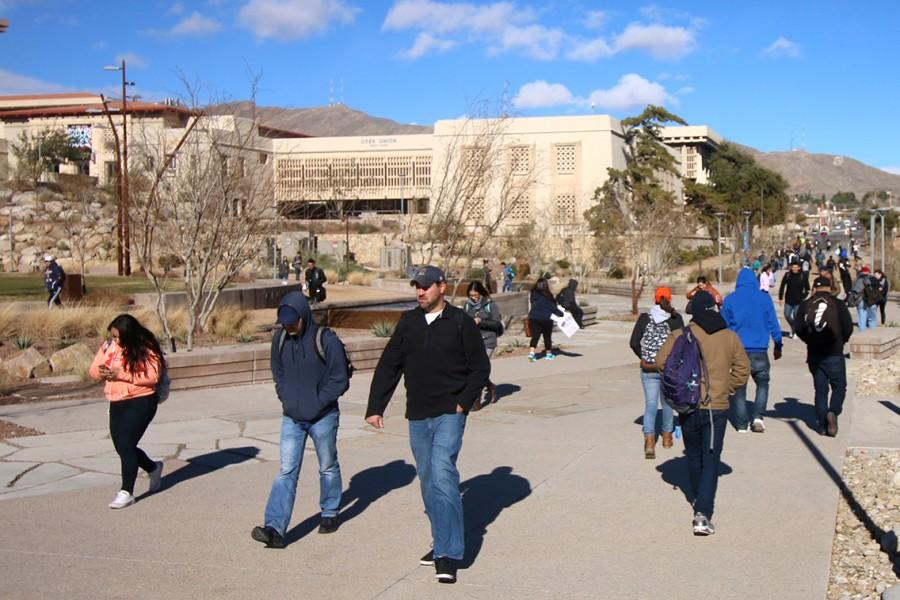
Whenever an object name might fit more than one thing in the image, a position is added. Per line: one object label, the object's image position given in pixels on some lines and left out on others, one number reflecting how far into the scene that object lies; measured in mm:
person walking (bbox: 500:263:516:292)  38969
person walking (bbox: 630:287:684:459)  9344
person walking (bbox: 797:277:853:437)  10719
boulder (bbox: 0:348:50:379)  14594
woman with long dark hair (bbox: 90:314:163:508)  7523
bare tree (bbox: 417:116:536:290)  20891
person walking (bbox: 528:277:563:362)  17922
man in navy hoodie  6613
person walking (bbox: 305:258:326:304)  28625
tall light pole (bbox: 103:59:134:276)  26381
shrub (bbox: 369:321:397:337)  18745
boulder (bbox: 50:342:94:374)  14987
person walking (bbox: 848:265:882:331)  22578
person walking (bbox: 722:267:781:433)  11117
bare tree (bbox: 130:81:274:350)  17031
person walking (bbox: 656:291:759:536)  7027
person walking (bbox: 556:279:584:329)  20344
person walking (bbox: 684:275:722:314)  10124
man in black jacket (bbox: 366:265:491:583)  6031
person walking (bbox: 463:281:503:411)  13344
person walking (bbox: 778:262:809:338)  22562
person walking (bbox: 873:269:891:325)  23581
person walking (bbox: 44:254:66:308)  23250
